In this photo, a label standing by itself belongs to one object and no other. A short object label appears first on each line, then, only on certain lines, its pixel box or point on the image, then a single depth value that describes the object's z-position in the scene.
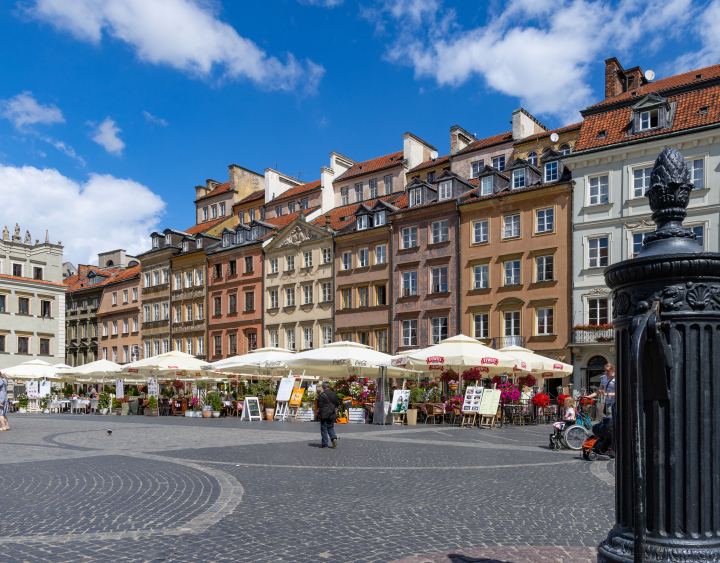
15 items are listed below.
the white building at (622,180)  32.16
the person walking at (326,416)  15.71
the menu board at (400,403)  24.77
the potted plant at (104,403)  36.87
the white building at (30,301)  57.94
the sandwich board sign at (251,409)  28.08
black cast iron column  3.68
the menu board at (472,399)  22.92
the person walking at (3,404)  21.31
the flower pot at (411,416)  24.43
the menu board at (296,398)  27.69
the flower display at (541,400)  22.39
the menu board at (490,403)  22.73
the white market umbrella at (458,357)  23.31
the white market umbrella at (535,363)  25.56
